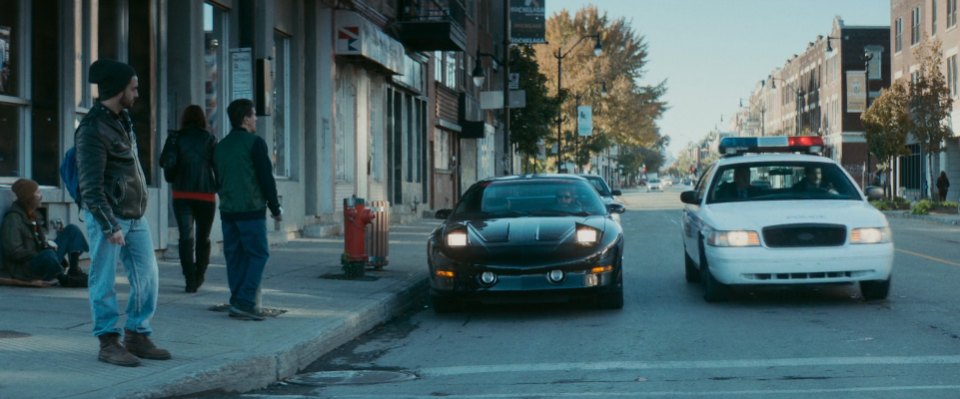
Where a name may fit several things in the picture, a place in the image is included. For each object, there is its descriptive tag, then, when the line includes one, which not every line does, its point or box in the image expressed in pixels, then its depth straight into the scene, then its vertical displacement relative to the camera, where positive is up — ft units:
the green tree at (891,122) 141.18 +8.15
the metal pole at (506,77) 103.24 +10.02
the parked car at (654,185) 371.97 +1.33
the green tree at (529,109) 154.61 +10.76
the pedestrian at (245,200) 30.91 -0.25
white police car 35.91 -1.28
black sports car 34.58 -2.07
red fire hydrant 43.34 -1.89
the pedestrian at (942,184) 148.25 +0.52
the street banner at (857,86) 212.78 +19.14
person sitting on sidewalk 36.40 -1.68
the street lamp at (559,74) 153.79 +17.68
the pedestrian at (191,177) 35.96 +0.42
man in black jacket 22.33 -0.32
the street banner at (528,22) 113.91 +16.57
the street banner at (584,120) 213.07 +12.68
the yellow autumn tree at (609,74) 226.99 +22.83
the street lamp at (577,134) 225.09 +10.65
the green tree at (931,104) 136.26 +9.92
